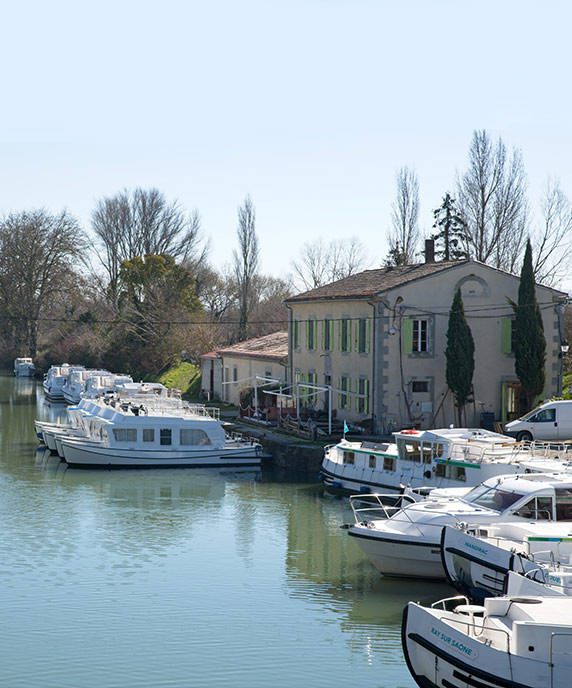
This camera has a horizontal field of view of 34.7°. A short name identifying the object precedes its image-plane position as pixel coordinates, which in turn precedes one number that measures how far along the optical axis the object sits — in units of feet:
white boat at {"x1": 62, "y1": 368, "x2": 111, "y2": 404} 194.55
